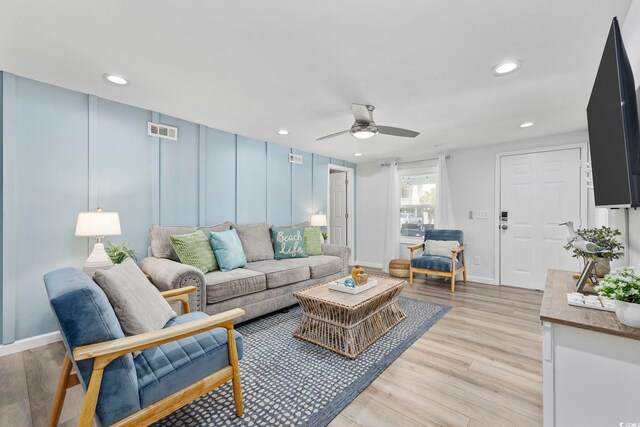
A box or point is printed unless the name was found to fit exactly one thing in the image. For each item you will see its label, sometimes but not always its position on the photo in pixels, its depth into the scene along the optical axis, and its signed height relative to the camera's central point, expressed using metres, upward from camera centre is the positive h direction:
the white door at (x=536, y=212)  3.98 +0.04
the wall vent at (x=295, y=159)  4.77 +0.96
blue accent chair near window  4.18 -0.74
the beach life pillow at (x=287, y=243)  3.91 -0.42
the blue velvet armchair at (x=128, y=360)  1.12 -0.71
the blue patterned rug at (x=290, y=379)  1.60 -1.16
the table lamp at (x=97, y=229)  2.37 -0.14
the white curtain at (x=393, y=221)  5.49 -0.14
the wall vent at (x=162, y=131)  3.11 +0.95
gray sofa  2.43 -0.64
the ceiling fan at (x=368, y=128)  2.81 +0.88
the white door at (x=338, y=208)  6.24 +0.14
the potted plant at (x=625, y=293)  1.06 -0.31
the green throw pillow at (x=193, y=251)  2.86 -0.39
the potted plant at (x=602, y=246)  1.67 -0.20
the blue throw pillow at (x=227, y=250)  3.06 -0.41
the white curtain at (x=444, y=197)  4.90 +0.30
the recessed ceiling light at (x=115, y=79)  2.28 +1.13
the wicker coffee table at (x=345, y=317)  2.29 -0.91
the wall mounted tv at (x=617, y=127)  1.20 +0.41
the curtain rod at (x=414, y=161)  4.96 +1.02
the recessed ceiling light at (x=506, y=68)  2.08 +1.13
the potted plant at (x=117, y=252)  2.57 -0.36
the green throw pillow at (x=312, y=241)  4.14 -0.41
